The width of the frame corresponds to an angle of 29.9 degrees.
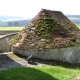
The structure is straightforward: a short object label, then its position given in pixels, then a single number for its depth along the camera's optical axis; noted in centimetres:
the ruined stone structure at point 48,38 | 1063
